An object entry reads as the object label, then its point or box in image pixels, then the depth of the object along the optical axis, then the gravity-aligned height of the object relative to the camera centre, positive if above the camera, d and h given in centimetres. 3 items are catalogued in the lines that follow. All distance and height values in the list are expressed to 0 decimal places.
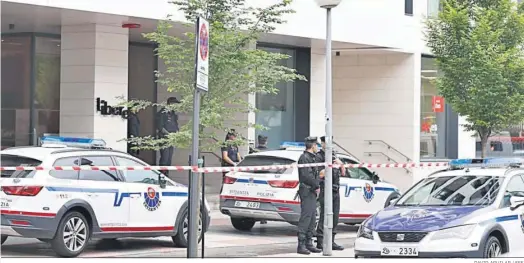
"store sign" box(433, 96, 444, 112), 2870 +140
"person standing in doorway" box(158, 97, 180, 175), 2142 +39
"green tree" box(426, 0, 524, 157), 1994 +197
